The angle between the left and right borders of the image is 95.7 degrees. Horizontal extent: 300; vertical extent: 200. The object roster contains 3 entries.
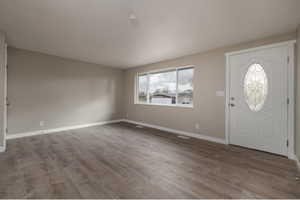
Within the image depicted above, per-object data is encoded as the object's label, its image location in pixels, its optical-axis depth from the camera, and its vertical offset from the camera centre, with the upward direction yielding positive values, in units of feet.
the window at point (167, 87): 13.71 +1.46
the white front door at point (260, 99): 8.63 +0.07
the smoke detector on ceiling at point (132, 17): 6.74 +4.23
